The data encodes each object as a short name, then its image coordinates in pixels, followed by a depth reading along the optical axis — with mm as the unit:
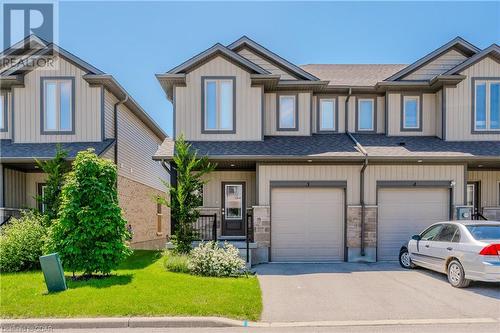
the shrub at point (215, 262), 9273
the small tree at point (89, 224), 8500
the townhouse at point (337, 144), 12172
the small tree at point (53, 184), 11008
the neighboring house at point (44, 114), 13273
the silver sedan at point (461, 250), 7762
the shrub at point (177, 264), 9539
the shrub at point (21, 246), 9578
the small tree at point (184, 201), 10672
